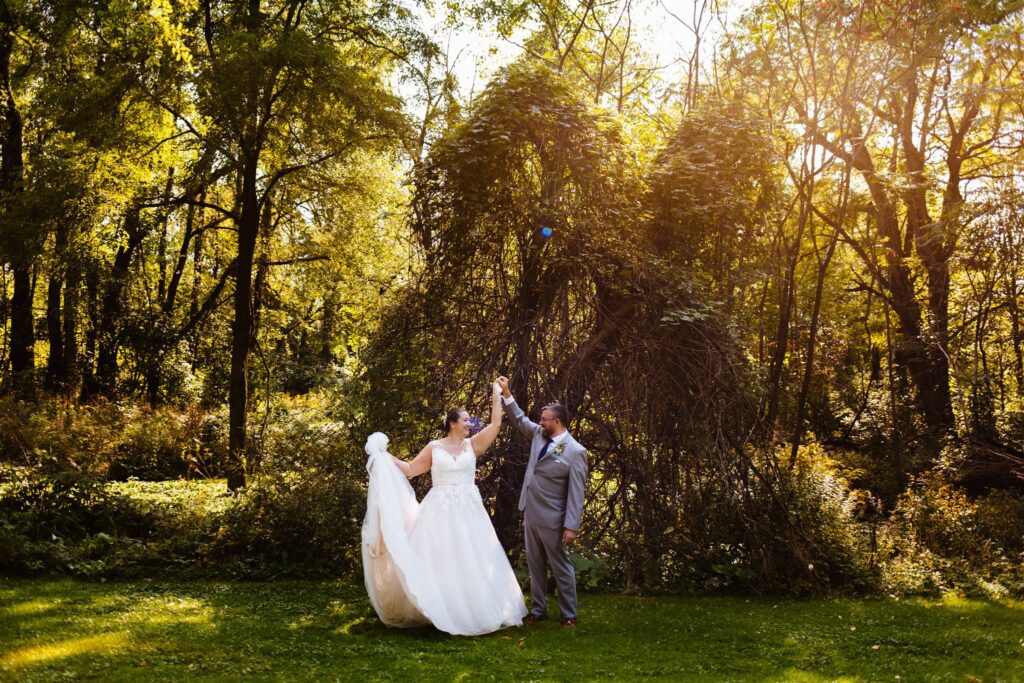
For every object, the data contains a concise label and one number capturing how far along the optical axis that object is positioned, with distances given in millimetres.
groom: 6930
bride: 6559
